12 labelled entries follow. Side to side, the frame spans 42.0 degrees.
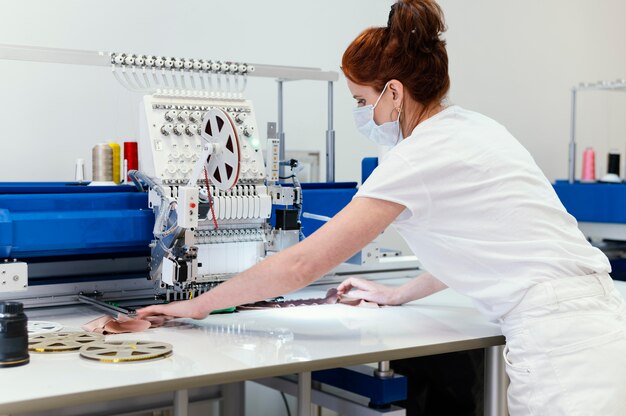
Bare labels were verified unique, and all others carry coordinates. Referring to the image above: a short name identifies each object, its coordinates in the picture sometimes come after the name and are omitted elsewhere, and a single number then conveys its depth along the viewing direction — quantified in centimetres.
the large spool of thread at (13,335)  146
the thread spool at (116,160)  275
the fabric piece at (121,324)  182
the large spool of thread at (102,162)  272
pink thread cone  462
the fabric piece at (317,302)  222
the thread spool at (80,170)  276
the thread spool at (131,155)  263
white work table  139
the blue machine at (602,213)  434
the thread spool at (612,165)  457
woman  167
